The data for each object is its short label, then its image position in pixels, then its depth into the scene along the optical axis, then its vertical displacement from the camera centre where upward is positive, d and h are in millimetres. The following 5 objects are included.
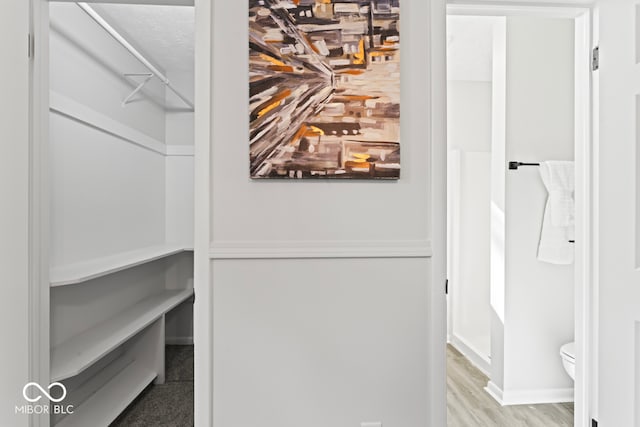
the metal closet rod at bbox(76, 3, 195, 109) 2294 +980
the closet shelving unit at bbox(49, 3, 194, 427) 2186 -717
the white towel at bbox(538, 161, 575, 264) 2674 -41
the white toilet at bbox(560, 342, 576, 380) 2436 -873
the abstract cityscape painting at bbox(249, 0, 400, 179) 1653 +460
